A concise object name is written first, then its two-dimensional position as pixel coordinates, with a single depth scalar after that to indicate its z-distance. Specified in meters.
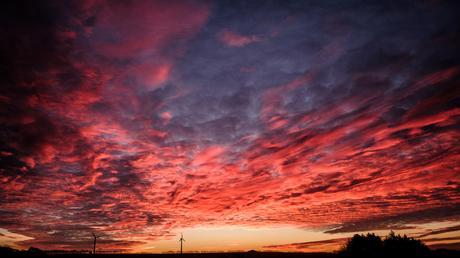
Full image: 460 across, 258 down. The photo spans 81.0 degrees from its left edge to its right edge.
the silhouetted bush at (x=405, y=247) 46.57
